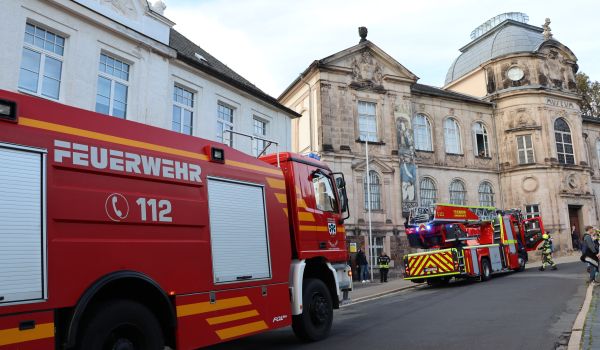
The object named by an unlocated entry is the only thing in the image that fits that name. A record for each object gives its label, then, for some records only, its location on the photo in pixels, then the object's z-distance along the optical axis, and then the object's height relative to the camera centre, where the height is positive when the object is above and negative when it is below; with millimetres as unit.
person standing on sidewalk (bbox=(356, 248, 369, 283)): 21766 -943
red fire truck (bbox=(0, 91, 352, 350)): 4008 +166
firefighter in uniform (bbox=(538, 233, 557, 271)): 21062 -571
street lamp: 23534 +2461
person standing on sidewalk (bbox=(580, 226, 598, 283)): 13461 -373
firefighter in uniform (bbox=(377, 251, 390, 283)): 21109 -959
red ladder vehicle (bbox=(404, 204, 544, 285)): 16797 +6
